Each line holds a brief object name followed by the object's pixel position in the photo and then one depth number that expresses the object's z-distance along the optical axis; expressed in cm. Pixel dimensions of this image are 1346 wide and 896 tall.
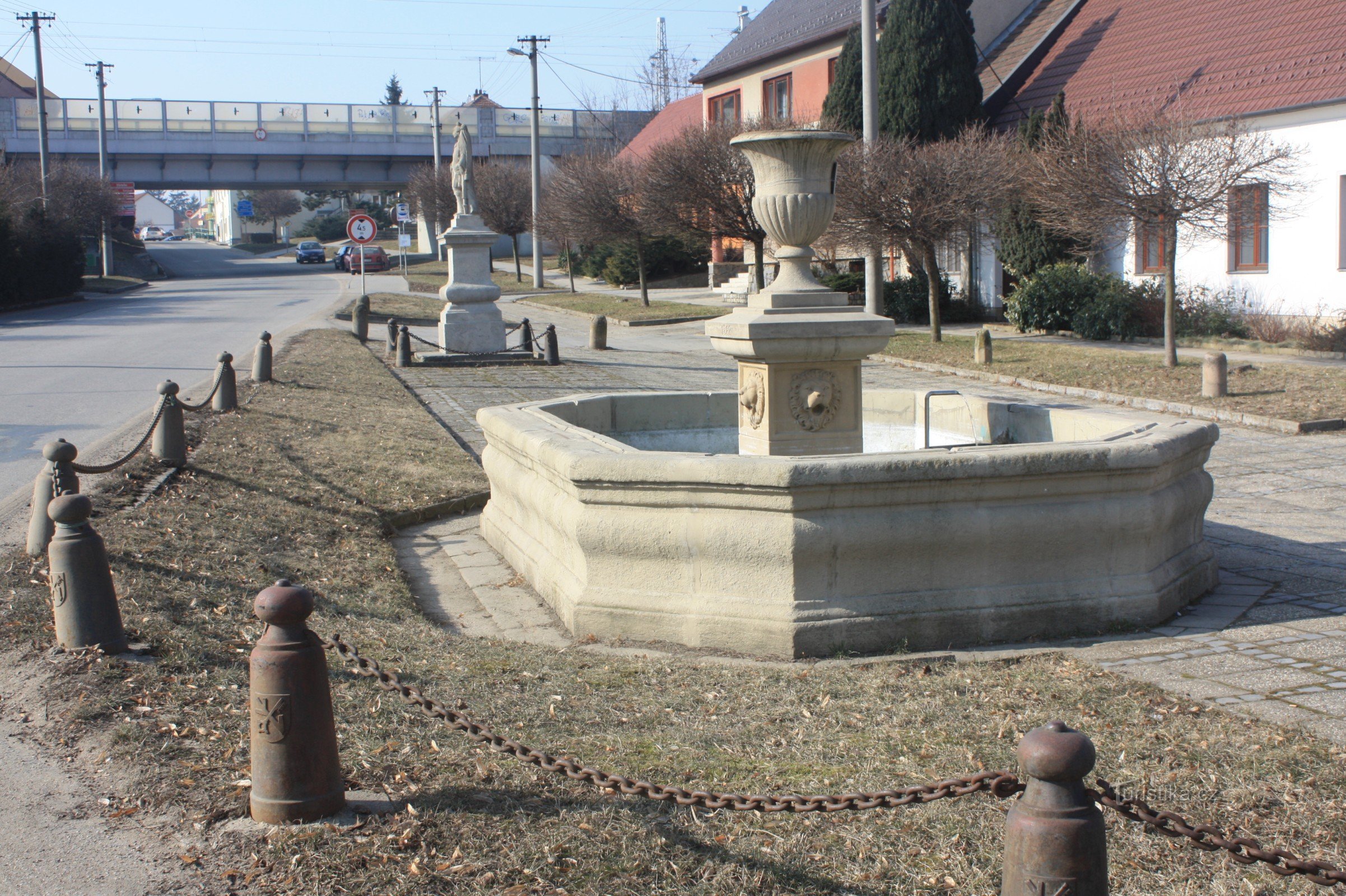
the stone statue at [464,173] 2245
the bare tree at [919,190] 2111
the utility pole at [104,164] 5306
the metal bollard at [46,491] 603
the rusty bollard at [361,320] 2400
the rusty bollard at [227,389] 1192
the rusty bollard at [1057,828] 240
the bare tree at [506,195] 4762
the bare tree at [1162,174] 1686
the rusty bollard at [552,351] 2125
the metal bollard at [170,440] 890
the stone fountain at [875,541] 550
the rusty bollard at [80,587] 484
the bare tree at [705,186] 2972
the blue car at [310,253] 6988
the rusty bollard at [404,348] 2041
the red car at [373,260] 5816
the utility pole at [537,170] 4166
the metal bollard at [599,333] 2430
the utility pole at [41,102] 4550
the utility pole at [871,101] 2034
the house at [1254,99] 1927
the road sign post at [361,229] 2648
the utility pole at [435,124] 5187
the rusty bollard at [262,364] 1473
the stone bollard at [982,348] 1950
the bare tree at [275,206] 11662
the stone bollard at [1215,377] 1482
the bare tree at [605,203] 3494
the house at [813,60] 2819
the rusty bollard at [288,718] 343
